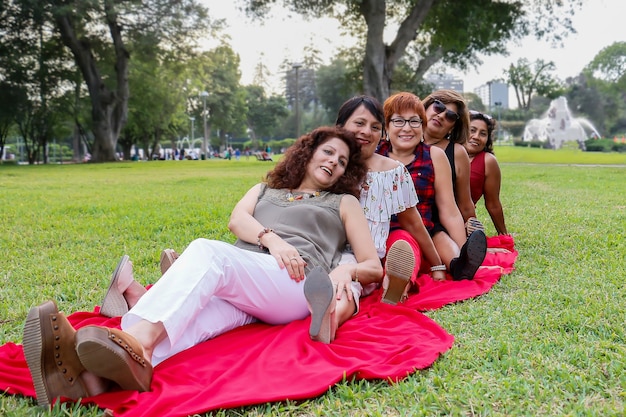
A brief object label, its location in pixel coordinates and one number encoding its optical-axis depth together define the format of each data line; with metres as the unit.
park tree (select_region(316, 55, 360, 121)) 67.25
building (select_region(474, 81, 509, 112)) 89.31
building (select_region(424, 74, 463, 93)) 97.20
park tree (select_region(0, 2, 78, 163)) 25.97
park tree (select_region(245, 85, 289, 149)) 71.56
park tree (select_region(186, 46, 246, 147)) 50.72
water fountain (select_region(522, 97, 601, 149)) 53.47
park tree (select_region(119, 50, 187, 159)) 29.81
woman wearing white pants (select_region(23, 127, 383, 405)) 2.05
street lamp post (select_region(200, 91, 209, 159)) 44.08
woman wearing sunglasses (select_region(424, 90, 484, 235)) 4.62
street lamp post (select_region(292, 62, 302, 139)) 32.30
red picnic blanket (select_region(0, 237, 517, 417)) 2.12
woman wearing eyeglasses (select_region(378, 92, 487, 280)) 4.02
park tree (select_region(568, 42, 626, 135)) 74.44
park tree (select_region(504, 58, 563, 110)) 68.17
